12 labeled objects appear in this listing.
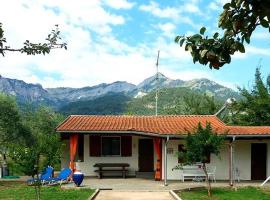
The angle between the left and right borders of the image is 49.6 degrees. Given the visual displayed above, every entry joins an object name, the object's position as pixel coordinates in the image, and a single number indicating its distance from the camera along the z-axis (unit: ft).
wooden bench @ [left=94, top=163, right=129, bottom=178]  47.52
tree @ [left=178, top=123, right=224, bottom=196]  35.39
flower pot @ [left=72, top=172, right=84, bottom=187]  40.46
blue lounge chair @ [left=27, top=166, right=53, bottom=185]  43.29
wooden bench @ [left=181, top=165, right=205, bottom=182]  45.34
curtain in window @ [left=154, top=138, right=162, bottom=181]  45.99
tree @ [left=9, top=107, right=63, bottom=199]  29.01
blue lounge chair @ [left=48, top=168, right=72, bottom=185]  42.86
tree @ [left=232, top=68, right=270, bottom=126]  69.60
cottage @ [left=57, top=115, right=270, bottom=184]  45.50
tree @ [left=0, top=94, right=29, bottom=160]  71.72
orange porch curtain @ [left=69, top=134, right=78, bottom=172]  46.26
